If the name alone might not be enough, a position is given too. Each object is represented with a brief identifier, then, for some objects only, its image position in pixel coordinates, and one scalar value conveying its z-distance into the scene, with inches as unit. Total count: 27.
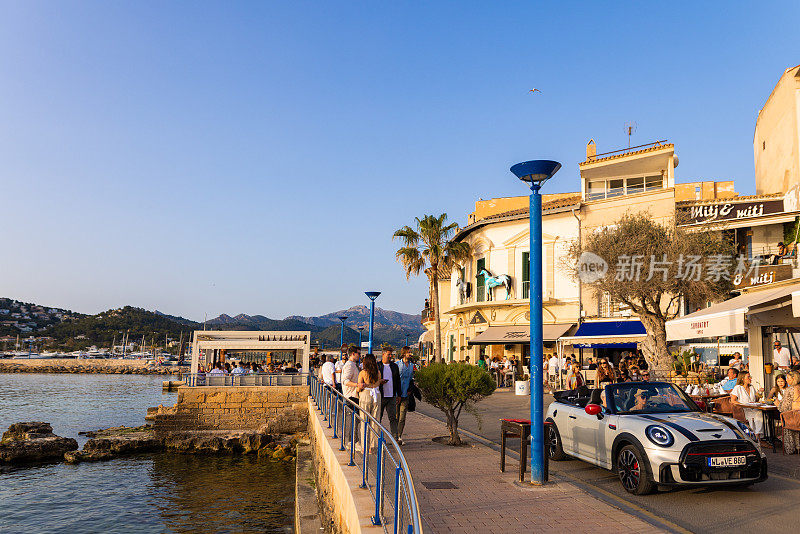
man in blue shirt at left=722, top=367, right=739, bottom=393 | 592.4
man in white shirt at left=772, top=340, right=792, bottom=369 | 669.1
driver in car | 349.7
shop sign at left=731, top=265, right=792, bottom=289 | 621.9
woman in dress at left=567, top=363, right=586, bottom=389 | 924.6
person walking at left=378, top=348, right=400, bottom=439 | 460.4
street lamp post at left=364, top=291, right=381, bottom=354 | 1122.8
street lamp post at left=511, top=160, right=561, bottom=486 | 330.3
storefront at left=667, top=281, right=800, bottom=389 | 485.1
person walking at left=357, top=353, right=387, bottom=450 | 424.8
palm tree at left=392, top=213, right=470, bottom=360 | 1443.2
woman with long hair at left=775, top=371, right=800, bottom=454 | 442.9
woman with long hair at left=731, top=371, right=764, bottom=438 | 498.9
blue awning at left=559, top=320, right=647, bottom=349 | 1147.3
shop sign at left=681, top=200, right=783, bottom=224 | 1067.3
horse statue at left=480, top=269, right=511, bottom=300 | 1375.5
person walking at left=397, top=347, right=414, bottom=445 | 492.7
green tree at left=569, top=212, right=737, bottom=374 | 890.7
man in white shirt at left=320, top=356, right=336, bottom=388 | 633.6
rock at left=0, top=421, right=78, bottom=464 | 846.5
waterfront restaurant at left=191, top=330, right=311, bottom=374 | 1066.7
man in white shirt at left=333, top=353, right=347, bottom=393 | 653.2
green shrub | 468.8
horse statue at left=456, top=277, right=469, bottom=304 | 1505.9
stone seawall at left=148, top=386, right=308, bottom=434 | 995.3
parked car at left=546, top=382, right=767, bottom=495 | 294.5
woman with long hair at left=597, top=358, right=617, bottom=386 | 804.6
